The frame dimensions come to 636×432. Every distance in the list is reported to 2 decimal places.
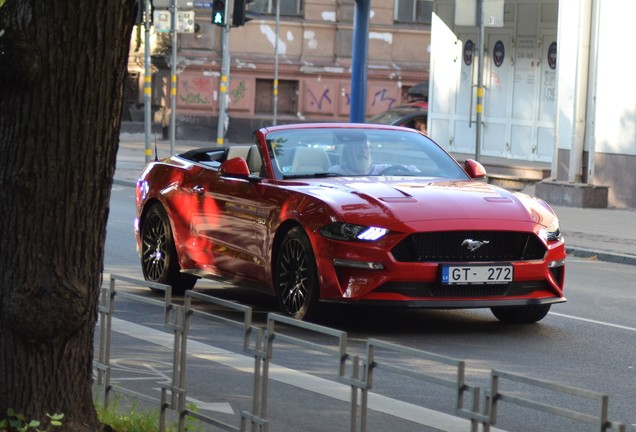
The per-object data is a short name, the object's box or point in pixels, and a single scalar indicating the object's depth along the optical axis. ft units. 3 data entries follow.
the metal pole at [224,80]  93.81
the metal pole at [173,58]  95.09
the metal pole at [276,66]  136.21
